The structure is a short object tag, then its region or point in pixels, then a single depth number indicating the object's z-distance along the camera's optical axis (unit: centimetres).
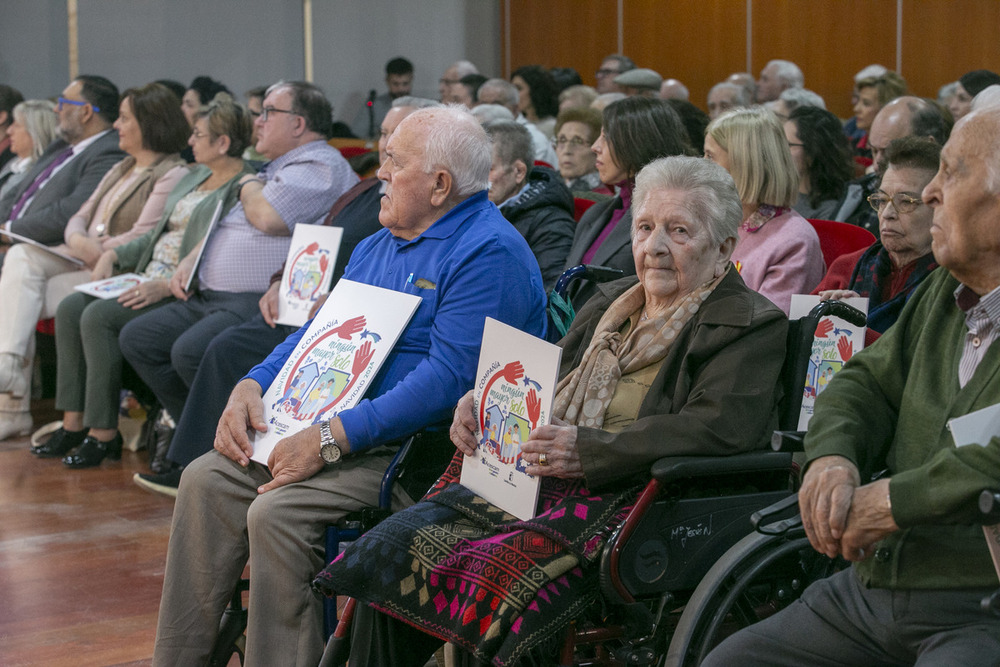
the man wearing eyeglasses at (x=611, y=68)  865
